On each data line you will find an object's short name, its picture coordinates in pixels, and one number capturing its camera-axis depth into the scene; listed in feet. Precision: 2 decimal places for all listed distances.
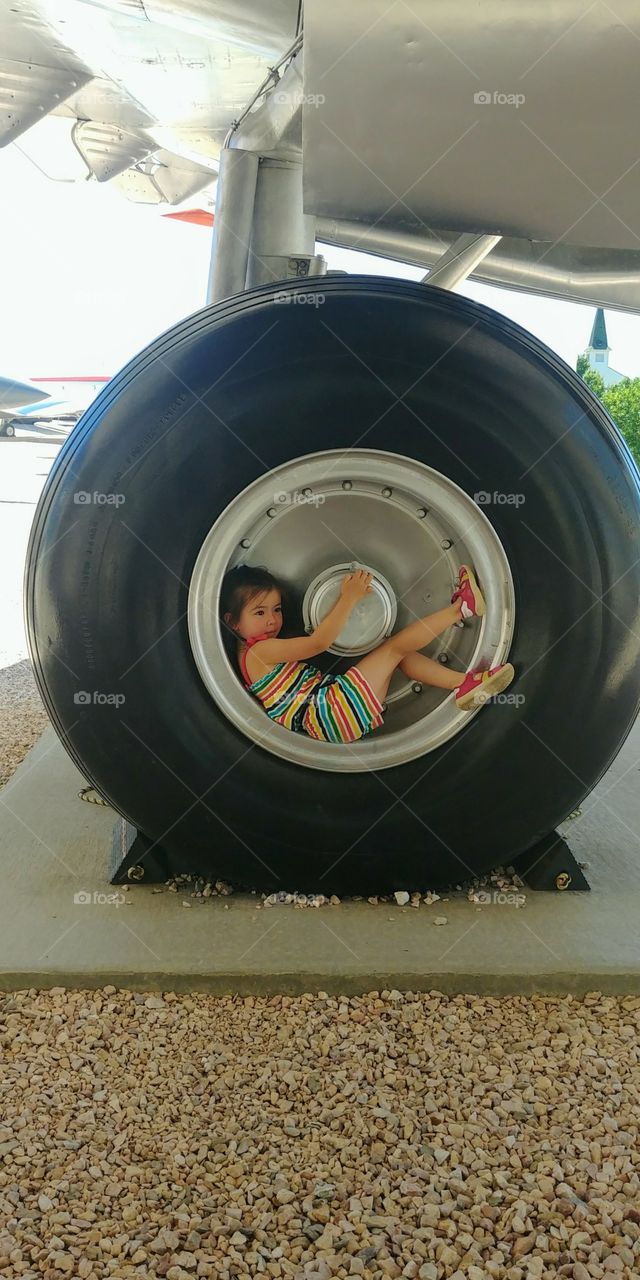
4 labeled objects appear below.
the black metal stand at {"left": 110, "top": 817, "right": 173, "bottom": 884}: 6.59
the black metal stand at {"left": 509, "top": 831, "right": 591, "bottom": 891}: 6.59
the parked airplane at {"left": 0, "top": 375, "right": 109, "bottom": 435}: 59.52
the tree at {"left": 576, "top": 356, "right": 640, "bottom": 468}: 33.19
